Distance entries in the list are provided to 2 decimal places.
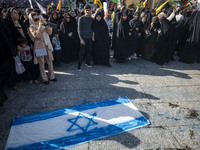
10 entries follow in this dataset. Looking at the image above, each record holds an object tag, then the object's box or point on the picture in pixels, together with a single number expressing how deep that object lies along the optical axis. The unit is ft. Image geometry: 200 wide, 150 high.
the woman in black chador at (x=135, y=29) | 19.76
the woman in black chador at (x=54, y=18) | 19.80
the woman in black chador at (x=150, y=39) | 19.27
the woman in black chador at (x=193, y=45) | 19.22
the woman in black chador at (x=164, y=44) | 18.29
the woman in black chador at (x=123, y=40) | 18.22
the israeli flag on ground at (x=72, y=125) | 7.45
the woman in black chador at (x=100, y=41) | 16.99
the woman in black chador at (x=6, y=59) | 10.59
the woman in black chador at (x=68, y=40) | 18.15
